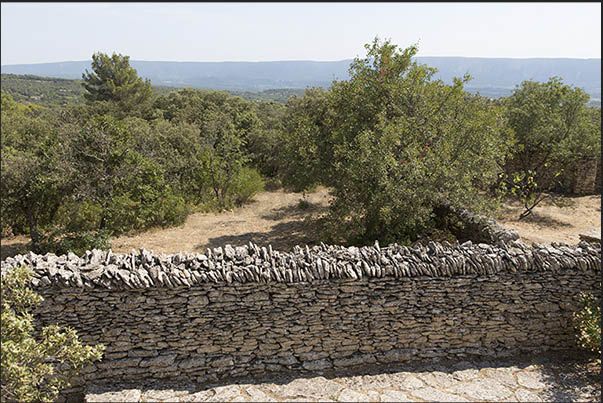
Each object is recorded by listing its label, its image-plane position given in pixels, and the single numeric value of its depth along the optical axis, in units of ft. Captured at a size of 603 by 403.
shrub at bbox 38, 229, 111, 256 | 41.93
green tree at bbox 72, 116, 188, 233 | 40.47
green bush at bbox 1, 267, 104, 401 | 16.27
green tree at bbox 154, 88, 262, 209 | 68.03
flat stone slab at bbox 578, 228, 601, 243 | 38.19
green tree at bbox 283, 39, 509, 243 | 32.68
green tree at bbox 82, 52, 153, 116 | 118.42
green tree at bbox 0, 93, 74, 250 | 40.09
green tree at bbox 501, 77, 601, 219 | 56.80
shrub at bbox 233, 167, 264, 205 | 69.99
